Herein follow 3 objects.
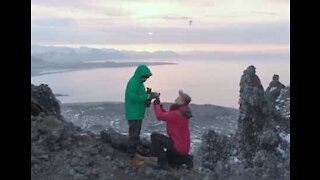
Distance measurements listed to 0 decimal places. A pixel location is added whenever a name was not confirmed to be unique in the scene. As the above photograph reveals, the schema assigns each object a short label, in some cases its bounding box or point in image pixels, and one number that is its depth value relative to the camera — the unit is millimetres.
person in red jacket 6124
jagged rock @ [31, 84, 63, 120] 7921
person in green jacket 6178
